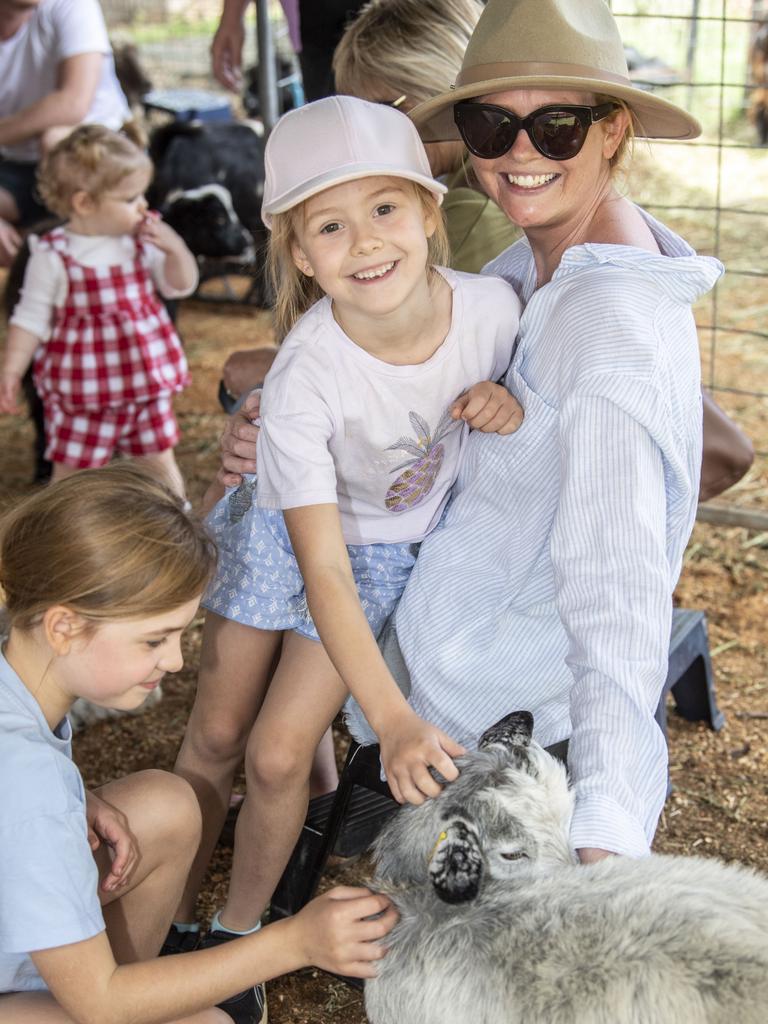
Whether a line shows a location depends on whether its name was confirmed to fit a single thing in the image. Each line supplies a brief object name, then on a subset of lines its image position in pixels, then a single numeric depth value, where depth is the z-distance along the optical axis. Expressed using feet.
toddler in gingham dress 17.49
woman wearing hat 7.32
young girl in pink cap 8.38
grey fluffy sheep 5.82
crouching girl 6.93
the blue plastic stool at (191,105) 29.50
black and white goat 25.46
